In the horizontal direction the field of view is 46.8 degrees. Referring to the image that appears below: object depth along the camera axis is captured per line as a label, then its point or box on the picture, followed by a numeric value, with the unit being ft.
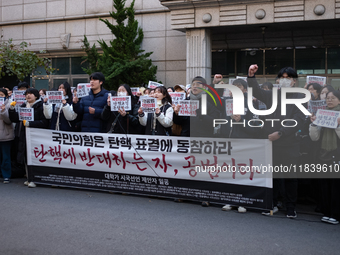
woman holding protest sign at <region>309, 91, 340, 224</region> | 19.25
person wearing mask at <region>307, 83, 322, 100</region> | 22.03
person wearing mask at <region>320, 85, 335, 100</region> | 20.84
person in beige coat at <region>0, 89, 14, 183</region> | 28.58
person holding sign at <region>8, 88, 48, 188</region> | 27.35
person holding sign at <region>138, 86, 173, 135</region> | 23.13
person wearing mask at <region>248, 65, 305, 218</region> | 19.92
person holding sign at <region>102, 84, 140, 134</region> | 24.31
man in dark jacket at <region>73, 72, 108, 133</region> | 25.34
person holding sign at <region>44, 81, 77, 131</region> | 25.80
